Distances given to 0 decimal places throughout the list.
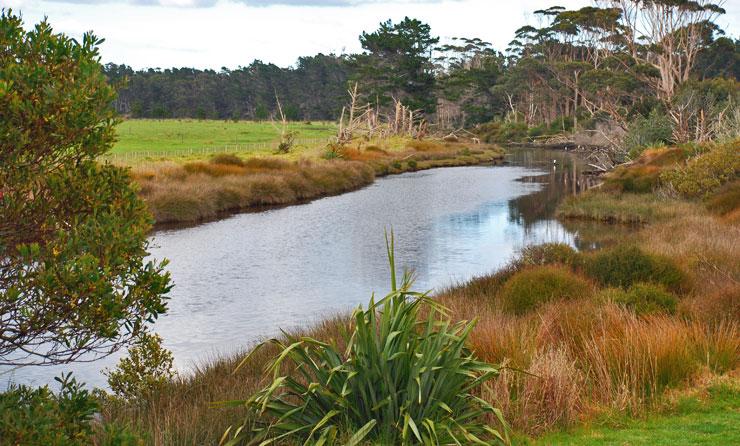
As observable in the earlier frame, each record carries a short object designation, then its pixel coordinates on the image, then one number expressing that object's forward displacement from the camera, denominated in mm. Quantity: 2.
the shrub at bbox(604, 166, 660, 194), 31719
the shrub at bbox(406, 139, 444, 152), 64688
